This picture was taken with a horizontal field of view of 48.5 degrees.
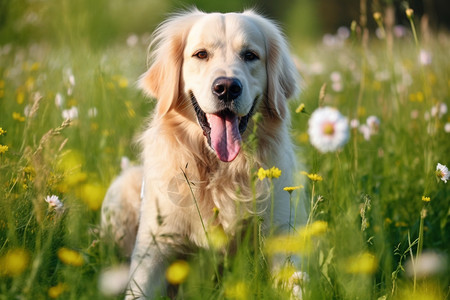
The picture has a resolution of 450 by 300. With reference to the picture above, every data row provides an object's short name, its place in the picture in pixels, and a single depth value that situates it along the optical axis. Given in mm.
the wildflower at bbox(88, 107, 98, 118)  3569
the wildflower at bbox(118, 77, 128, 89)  4395
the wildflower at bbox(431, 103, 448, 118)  3279
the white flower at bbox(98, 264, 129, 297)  1568
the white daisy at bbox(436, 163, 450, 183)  1864
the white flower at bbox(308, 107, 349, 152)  1458
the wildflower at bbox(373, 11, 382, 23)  2928
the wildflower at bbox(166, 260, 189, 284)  1845
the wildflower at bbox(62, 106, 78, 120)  3330
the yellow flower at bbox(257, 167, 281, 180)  1800
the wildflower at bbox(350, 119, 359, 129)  3190
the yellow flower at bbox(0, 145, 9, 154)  2038
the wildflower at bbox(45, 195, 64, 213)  2002
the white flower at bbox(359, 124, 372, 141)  3436
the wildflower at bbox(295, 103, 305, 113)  1912
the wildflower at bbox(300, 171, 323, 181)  1837
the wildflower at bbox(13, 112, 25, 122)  2970
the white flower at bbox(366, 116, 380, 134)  3264
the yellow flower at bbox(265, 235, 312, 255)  1790
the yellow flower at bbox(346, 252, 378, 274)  1592
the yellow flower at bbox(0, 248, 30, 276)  1642
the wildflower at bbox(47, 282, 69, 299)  1688
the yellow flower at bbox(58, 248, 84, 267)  1778
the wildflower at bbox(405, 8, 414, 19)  2582
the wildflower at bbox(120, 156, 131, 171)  3438
